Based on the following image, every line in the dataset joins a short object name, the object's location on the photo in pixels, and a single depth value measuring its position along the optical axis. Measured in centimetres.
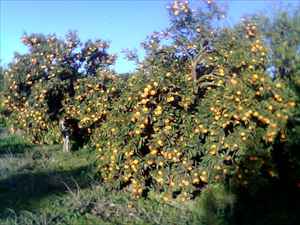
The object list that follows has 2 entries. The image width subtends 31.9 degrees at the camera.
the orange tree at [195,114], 686
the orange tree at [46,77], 1164
